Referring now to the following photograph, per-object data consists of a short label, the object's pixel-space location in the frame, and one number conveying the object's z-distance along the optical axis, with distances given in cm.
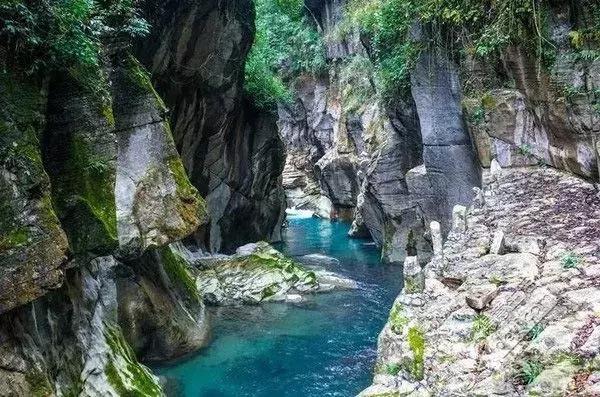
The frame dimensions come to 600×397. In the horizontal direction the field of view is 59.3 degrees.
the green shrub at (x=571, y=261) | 621
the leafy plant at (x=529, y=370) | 441
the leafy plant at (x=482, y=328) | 545
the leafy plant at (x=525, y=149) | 1354
